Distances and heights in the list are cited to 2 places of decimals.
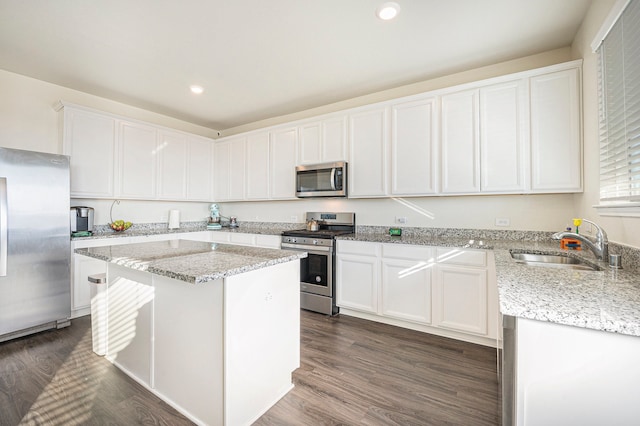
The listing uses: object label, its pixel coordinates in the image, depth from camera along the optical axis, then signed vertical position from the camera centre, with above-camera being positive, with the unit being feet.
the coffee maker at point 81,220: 10.65 -0.20
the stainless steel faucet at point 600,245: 5.30 -0.62
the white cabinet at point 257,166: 13.32 +2.51
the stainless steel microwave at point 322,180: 11.42 +1.47
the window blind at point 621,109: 4.57 +1.94
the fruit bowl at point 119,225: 11.90 -0.45
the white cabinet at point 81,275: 10.12 -2.21
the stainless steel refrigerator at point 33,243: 8.52 -0.89
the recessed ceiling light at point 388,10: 6.75 +5.06
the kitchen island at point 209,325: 4.77 -2.17
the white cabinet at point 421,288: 8.18 -2.41
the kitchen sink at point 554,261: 5.57 -1.07
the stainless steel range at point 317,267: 10.65 -2.08
